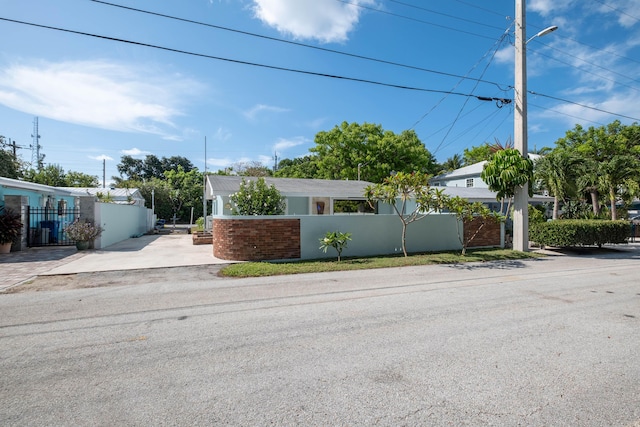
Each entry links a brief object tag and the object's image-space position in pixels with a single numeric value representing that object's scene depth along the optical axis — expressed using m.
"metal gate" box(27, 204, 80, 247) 14.70
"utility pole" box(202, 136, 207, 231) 19.80
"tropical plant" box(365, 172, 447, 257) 11.43
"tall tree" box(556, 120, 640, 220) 29.88
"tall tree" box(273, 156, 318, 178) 43.84
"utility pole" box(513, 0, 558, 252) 13.82
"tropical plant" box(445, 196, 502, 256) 11.93
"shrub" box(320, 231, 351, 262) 11.12
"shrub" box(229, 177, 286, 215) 12.15
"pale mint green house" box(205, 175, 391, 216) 16.62
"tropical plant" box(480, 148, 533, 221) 13.62
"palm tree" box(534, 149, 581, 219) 17.31
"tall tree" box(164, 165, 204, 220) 38.12
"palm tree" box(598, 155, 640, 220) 17.94
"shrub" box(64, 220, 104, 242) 13.23
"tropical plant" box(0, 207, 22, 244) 12.45
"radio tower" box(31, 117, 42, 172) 39.66
